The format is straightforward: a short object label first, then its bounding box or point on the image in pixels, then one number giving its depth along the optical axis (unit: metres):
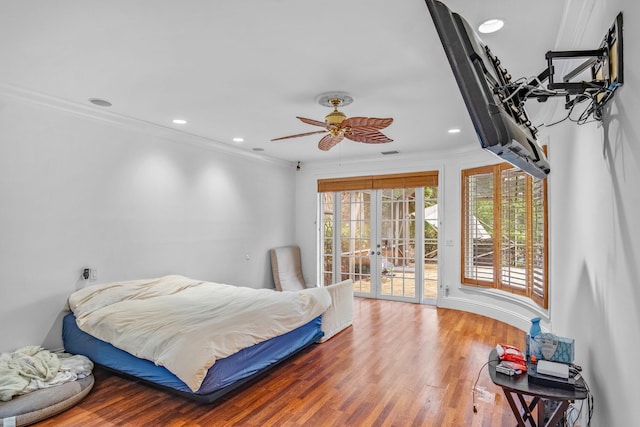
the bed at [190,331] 2.64
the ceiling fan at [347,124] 3.06
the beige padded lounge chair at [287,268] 6.33
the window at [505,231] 4.11
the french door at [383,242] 6.14
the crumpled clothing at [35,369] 2.60
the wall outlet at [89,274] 3.68
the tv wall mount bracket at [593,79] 1.42
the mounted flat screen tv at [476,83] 1.22
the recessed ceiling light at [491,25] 2.06
